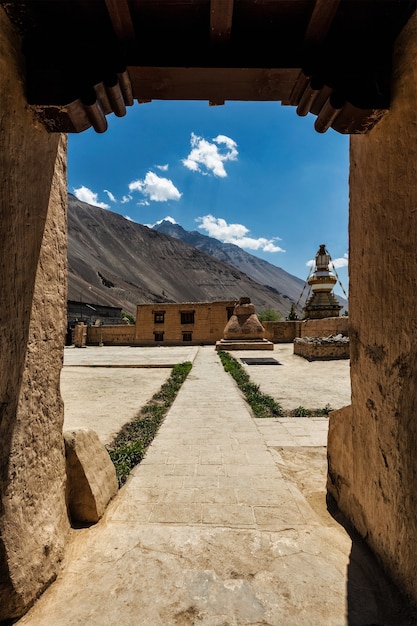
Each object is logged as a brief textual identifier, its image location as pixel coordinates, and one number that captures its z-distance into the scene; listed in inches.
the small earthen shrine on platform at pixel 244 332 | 705.0
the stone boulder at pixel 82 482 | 90.9
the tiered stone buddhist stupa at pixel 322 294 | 873.5
